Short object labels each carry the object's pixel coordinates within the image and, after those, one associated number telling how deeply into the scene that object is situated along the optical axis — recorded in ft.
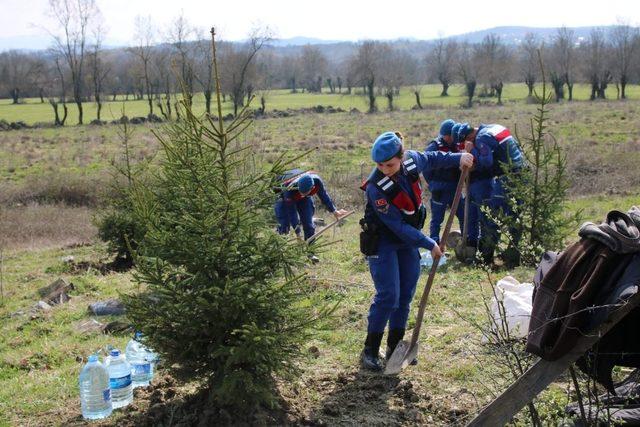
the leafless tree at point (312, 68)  366.22
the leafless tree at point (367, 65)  225.50
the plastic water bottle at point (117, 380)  15.60
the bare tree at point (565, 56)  229.04
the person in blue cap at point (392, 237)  16.46
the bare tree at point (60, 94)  167.28
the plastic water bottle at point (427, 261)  30.05
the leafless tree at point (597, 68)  219.00
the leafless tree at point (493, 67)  234.79
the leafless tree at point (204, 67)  130.93
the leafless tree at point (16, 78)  244.01
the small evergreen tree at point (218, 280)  13.38
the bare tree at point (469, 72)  229.25
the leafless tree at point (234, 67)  194.49
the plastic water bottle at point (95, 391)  15.14
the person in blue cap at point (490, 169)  28.78
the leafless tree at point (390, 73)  217.15
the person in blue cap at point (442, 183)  30.83
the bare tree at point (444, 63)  275.18
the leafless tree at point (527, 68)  222.89
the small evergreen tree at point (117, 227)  36.52
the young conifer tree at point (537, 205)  27.25
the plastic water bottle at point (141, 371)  17.35
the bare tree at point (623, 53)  223.14
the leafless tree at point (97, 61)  200.74
